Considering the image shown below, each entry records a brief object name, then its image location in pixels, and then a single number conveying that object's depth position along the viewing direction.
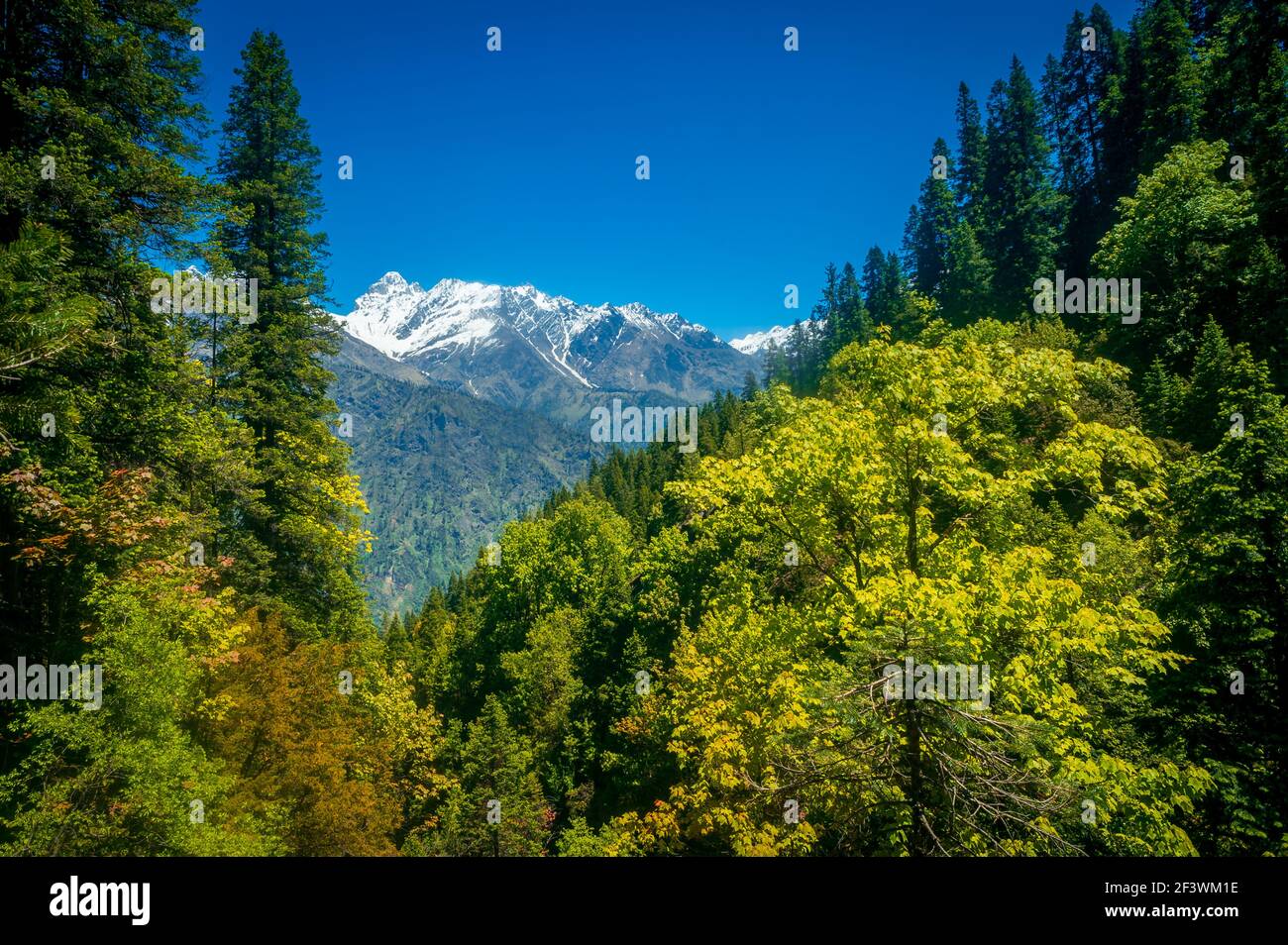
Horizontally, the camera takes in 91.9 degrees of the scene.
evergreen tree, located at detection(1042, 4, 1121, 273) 44.41
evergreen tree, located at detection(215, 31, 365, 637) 17.81
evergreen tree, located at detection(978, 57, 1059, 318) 44.12
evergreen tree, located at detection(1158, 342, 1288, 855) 9.20
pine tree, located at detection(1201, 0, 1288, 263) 20.02
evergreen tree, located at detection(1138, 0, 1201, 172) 33.75
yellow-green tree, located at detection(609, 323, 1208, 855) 7.90
